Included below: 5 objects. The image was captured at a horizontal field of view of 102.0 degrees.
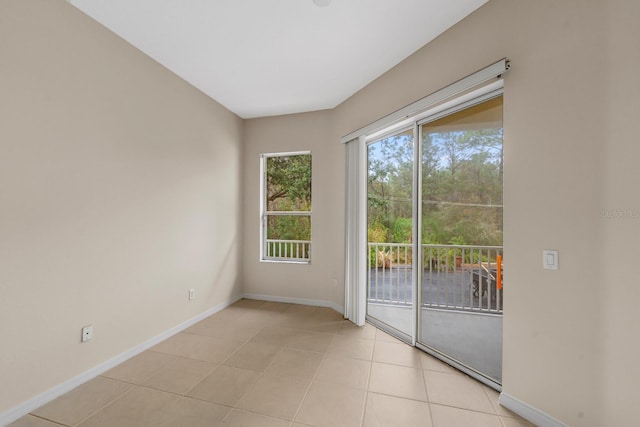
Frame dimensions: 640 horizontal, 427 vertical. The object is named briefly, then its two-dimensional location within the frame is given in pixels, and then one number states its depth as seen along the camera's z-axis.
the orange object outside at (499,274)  2.04
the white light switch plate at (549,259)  1.49
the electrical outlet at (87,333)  1.97
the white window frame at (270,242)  3.92
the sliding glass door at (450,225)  2.05
